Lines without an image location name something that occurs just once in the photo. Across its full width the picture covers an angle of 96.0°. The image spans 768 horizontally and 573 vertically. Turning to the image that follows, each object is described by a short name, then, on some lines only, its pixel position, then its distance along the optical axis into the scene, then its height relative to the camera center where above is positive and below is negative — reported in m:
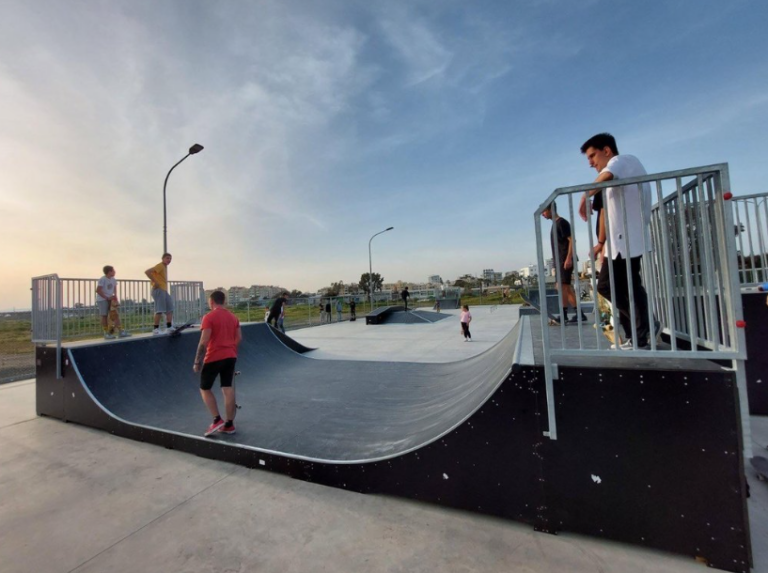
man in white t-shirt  2.30 +0.43
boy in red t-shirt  3.74 -0.58
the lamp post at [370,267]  28.45 +2.86
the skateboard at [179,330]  6.22 -0.36
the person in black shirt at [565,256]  3.60 +0.35
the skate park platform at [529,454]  2.00 -1.24
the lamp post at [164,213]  10.23 +2.95
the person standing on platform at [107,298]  5.95 +0.29
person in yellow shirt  6.48 +0.37
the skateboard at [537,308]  4.95 -0.44
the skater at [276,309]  11.67 -0.10
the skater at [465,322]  11.53 -0.86
